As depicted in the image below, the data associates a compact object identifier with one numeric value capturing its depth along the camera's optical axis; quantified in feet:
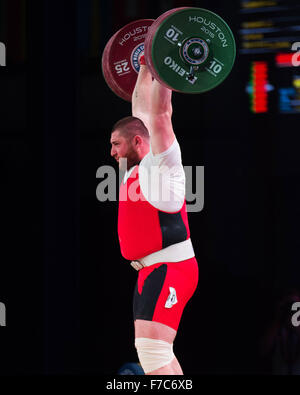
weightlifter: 23.50
